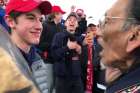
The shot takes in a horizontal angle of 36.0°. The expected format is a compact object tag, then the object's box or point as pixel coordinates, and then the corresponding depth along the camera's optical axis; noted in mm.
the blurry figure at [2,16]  1743
